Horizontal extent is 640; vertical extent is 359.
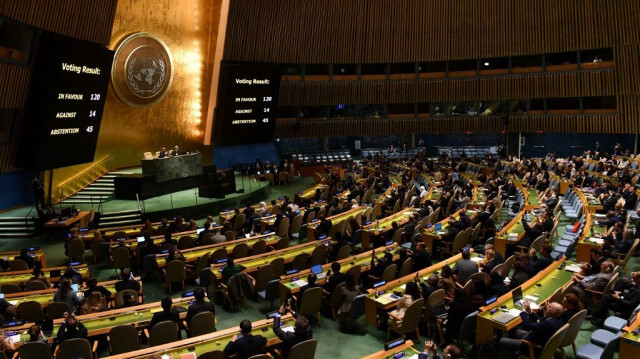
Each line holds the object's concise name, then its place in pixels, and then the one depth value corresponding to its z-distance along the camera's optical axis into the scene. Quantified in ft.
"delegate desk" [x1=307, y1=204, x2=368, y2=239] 44.99
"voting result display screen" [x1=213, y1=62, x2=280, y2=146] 70.79
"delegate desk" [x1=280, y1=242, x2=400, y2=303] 28.86
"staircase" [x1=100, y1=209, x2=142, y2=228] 54.70
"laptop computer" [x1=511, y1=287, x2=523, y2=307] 24.38
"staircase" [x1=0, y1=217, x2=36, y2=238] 52.29
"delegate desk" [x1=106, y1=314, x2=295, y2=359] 20.26
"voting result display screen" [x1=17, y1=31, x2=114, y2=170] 46.01
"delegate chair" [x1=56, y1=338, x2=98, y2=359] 20.54
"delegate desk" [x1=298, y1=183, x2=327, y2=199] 67.92
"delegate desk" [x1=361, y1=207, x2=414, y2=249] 42.09
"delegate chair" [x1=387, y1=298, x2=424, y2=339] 24.24
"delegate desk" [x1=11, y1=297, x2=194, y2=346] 22.91
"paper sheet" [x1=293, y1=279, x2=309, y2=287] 29.20
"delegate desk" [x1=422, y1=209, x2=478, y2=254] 39.94
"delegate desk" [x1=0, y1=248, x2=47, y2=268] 37.70
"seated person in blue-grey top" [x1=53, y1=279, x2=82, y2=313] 26.48
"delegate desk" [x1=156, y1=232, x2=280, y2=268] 35.34
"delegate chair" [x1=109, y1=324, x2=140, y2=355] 22.20
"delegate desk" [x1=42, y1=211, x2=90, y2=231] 49.57
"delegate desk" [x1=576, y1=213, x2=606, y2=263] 33.94
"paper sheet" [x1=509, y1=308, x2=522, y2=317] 23.31
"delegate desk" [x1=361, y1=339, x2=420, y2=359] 19.22
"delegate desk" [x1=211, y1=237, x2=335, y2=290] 32.45
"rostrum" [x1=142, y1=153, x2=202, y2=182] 61.93
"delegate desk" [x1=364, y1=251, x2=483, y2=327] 26.07
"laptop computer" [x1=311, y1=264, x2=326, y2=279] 29.68
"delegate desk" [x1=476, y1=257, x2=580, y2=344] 22.80
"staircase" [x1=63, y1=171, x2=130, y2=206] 62.59
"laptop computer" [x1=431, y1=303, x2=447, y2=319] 25.49
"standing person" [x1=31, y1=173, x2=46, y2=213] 53.42
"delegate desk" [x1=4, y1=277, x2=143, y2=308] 27.25
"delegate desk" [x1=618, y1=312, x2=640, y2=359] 19.46
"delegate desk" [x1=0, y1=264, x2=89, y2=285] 31.58
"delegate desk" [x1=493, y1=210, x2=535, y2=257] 36.87
